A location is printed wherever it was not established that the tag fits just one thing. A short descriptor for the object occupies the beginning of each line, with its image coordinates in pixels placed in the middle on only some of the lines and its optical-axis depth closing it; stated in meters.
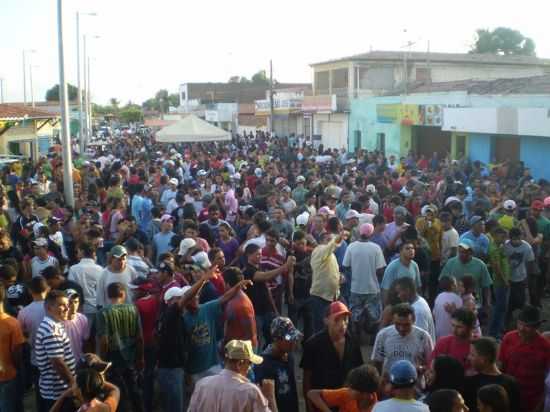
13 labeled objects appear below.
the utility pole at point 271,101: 40.12
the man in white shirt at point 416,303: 6.13
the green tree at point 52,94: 100.22
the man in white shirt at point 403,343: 5.49
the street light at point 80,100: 33.25
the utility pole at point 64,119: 15.14
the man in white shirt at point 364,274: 8.31
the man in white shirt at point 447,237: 9.43
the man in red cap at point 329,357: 5.29
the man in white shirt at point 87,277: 7.33
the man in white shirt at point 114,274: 7.11
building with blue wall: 20.27
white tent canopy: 19.44
